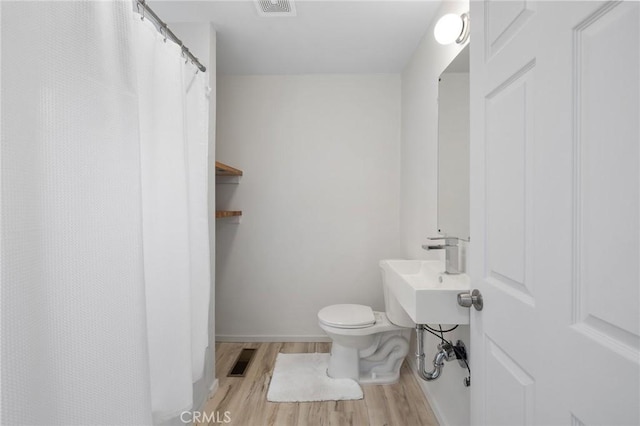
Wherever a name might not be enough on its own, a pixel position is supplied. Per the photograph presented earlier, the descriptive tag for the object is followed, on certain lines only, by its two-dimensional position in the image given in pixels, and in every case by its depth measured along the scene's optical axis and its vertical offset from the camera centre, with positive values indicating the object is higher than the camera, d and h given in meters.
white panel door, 0.54 -0.01
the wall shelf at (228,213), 2.43 -0.03
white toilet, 2.25 -0.94
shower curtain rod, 1.28 +0.79
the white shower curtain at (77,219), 0.70 -0.02
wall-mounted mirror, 1.61 +0.30
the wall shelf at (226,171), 2.41 +0.30
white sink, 1.34 -0.38
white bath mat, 2.10 -1.17
